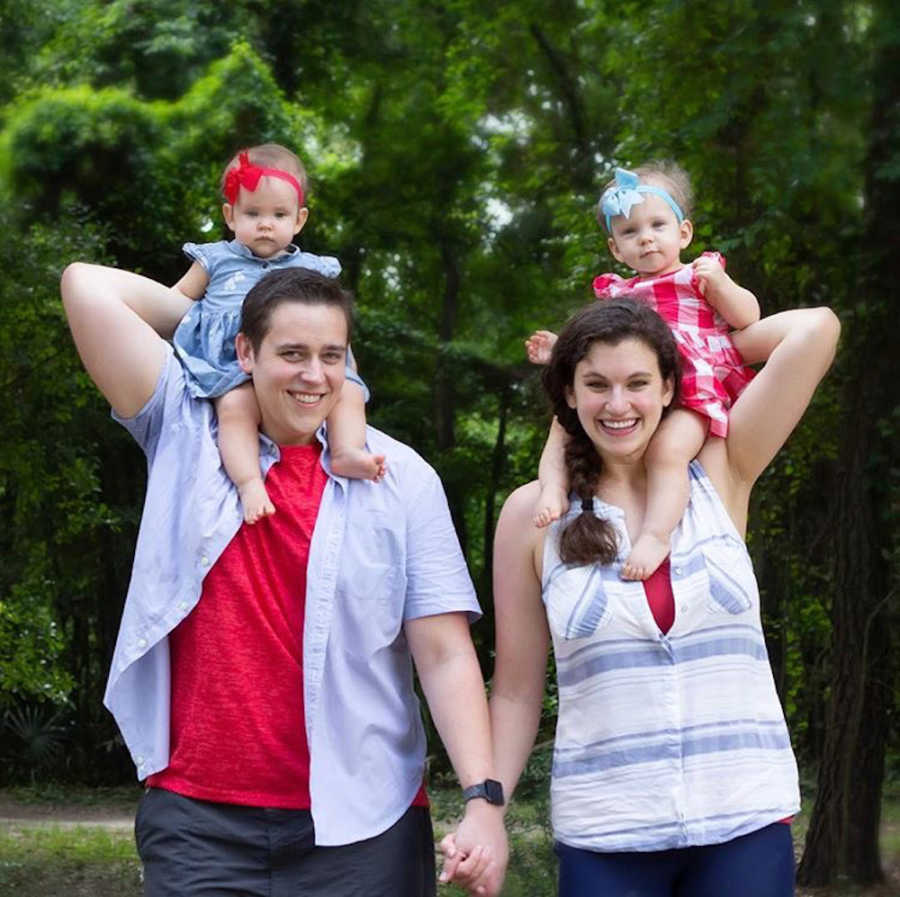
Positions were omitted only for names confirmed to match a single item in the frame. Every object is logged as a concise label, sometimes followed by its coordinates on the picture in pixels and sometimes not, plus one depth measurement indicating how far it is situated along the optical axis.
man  2.79
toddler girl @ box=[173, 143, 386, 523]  2.92
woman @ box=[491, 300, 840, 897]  2.62
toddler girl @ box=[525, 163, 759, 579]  2.78
